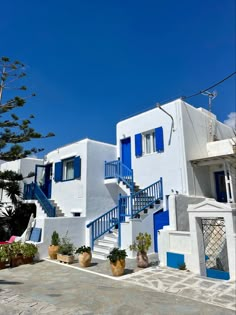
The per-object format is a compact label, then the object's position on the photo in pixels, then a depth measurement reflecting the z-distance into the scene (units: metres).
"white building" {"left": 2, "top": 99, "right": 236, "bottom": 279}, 9.16
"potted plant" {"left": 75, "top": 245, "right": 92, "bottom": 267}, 8.55
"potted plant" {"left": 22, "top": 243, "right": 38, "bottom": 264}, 9.38
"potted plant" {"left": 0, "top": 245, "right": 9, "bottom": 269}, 8.74
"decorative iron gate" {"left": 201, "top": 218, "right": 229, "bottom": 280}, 7.23
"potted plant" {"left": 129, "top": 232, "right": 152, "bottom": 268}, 8.02
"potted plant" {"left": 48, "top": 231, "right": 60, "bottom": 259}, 10.05
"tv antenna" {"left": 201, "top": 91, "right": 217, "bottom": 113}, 14.83
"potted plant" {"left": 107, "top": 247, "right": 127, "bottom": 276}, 7.23
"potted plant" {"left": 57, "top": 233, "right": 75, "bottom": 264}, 9.23
